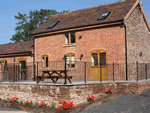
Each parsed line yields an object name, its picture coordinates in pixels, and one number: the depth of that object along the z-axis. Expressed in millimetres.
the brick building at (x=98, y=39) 15888
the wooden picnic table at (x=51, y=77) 12202
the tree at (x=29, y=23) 46500
